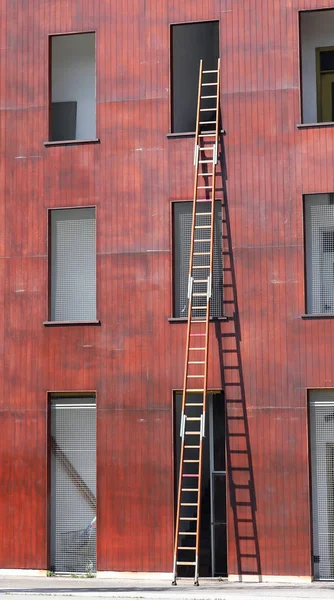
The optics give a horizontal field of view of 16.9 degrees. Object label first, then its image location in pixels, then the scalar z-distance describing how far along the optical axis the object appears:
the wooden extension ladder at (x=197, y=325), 22.30
